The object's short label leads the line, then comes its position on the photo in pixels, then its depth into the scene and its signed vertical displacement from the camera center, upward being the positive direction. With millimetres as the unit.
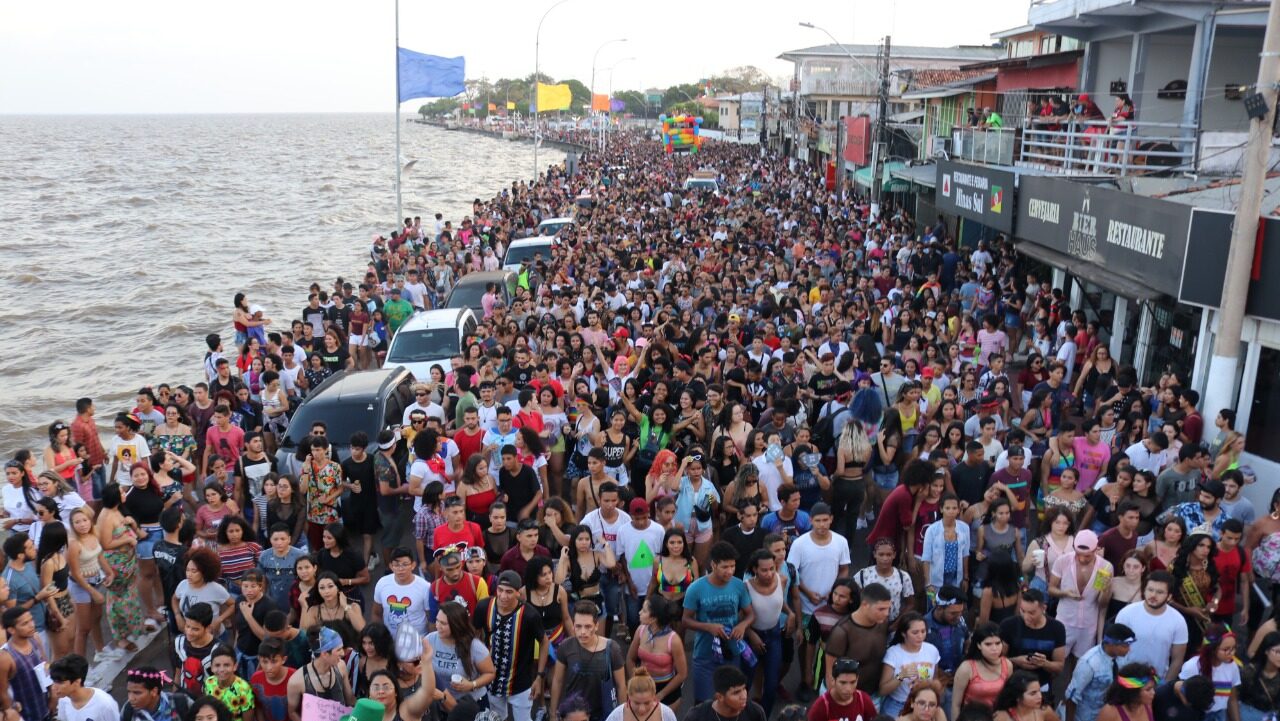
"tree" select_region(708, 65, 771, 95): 179500 +9236
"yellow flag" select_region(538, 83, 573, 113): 50647 +1603
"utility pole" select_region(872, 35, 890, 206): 28359 +199
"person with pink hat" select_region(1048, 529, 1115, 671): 6660 -2737
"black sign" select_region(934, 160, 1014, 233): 16828 -826
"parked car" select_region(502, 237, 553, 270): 22469 -2527
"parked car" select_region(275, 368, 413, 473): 10211 -2825
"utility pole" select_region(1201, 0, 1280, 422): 8836 -794
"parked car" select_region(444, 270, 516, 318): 17781 -2754
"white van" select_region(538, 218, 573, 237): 28547 -2563
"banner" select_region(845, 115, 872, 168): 34531 +24
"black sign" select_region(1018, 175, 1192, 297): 10711 -927
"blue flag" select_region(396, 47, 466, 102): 24891 +1228
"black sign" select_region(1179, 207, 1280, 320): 9172 -991
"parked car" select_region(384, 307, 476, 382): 13400 -2761
